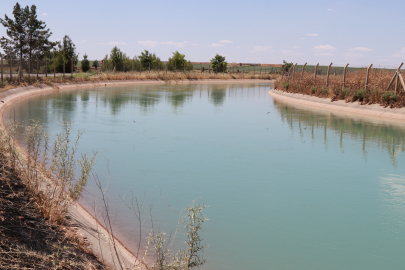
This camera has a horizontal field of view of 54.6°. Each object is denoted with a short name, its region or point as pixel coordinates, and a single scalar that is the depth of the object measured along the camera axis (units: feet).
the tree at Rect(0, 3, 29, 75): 137.08
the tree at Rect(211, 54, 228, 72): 231.09
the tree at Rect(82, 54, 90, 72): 197.26
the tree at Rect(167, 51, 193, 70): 207.41
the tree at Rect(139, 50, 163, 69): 200.44
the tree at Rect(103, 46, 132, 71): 172.24
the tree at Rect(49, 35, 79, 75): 161.38
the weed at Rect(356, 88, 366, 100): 80.48
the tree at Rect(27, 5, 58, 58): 144.77
